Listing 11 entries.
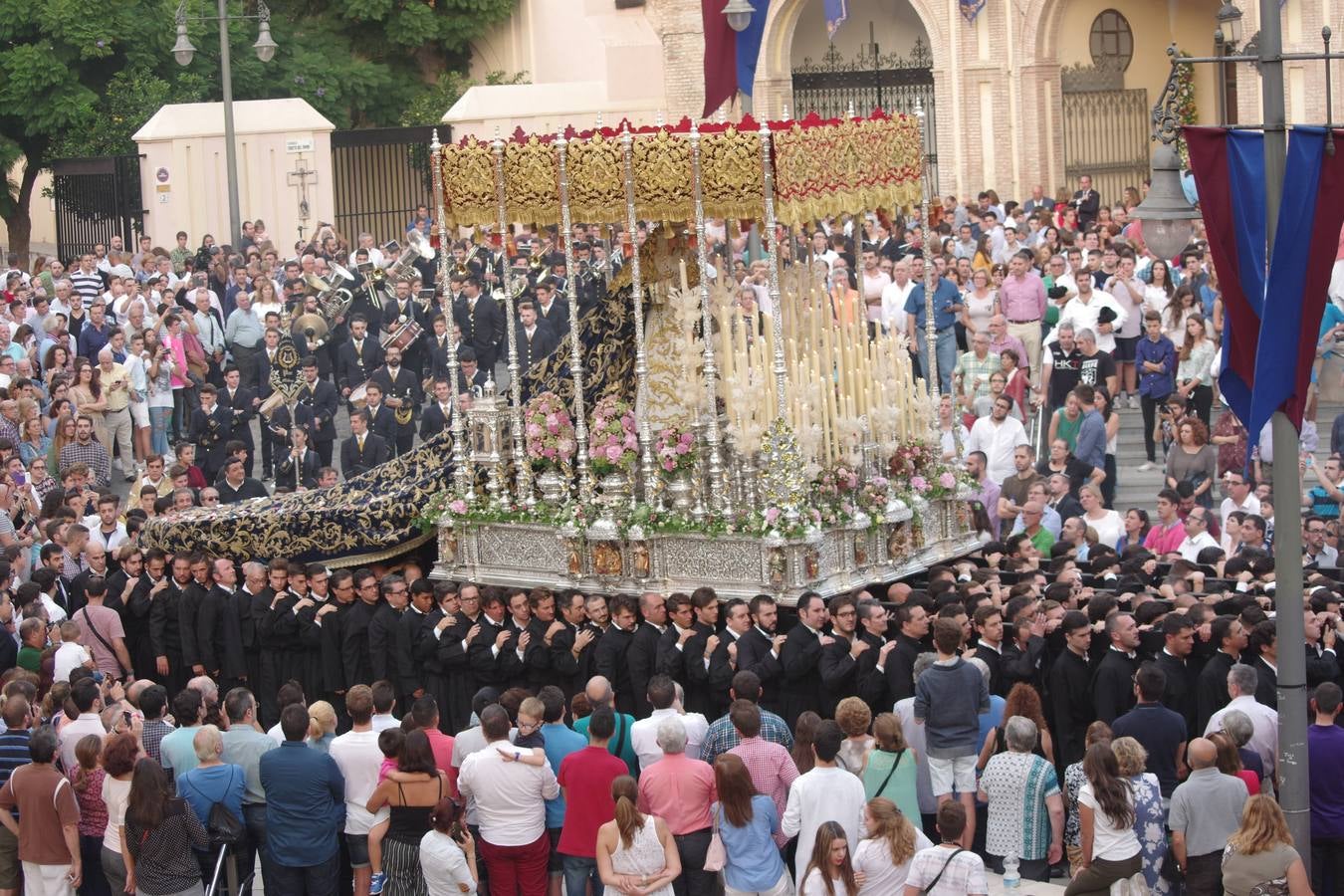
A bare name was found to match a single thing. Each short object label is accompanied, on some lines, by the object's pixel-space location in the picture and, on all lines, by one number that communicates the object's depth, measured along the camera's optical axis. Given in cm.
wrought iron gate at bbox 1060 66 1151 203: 3338
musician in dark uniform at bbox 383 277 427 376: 2277
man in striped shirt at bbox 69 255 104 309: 2556
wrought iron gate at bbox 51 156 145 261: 3250
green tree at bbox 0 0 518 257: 3381
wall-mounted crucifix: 3291
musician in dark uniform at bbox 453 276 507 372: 2286
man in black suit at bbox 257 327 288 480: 2102
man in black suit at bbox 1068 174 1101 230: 2754
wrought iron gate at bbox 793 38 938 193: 3481
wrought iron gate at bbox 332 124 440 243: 3409
